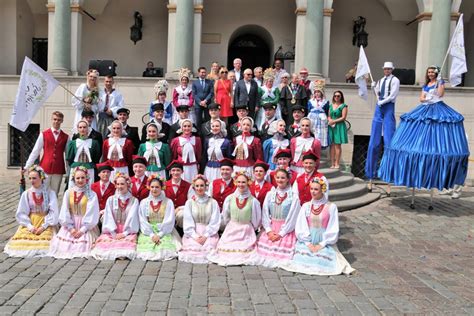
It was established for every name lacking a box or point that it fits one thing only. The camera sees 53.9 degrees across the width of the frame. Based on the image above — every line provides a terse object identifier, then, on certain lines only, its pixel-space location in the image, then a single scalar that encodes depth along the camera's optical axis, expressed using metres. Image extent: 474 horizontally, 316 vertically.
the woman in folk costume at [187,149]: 6.64
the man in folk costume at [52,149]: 6.61
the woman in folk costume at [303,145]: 6.60
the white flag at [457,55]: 8.63
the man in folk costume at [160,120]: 7.04
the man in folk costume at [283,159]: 5.99
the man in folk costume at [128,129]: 6.86
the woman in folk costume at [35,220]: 5.36
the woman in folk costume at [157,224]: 5.40
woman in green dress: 9.43
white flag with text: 6.30
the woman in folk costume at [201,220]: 5.46
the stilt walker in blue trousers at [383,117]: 8.99
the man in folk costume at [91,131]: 6.63
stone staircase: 8.49
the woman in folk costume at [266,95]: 8.61
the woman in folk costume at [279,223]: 5.29
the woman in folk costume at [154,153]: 6.36
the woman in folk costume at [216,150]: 6.67
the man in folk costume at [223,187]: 6.04
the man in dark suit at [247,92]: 8.39
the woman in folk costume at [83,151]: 6.38
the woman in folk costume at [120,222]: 5.37
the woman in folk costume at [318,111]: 9.09
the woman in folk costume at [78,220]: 5.39
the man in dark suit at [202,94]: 8.44
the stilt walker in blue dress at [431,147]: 7.93
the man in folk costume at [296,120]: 7.23
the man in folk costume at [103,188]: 5.95
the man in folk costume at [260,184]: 5.91
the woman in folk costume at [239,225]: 5.32
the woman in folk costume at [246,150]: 6.59
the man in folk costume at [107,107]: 7.48
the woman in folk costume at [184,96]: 8.23
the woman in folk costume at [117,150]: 6.43
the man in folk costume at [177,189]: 6.05
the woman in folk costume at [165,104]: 7.71
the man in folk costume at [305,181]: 5.88
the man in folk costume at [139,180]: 5.96
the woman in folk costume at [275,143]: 6.77
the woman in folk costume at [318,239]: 5.04
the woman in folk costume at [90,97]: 7.28
